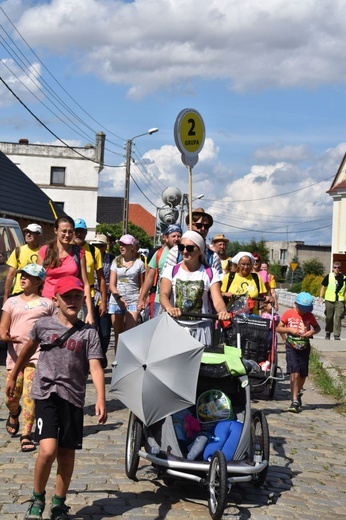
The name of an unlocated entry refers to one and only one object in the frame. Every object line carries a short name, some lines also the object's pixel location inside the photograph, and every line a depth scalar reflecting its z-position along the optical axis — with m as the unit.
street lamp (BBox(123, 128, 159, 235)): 44.90
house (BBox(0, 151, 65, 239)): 30.77
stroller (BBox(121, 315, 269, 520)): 6.03
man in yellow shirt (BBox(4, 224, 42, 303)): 11.01
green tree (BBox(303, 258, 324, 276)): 88.88
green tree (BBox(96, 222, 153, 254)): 79.62
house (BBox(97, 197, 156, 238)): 100.38
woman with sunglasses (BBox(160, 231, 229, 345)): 7.64
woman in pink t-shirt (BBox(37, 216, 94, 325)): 8.83
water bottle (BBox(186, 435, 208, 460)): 6.19
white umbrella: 6.00
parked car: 14.44
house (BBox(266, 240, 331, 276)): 110.94
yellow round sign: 10.04
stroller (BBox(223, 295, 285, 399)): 11.03
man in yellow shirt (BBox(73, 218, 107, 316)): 10.36
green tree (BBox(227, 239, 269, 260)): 116.10
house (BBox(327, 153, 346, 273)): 57.81
